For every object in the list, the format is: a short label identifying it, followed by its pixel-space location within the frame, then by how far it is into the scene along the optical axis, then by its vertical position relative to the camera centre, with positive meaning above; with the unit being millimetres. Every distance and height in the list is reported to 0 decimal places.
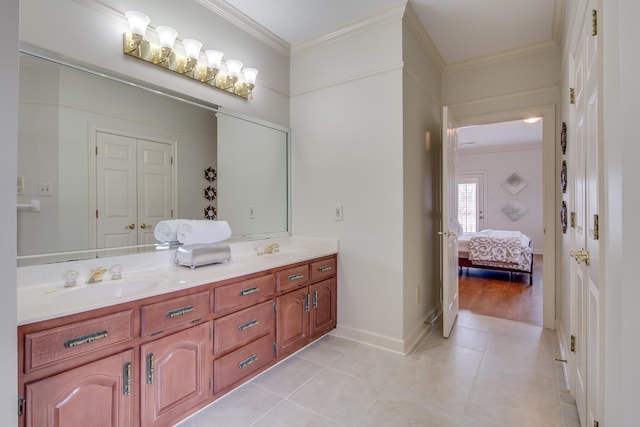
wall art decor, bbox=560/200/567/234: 2271 -26
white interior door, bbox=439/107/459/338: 2723 -101
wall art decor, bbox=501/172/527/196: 7477 +736
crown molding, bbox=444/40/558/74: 2871 +1567
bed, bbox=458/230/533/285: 4654 -617
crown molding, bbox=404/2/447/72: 2451 +1583
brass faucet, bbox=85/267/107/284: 1596 -322
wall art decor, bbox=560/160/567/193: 2338 +290
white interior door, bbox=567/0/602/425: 1282 -73
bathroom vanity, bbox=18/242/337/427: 1164 -614
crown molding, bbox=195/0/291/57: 2282 +1557
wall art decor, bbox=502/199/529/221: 7441 +88
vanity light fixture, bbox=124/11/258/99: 1826 +1071
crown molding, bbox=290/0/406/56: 2385 +1569
